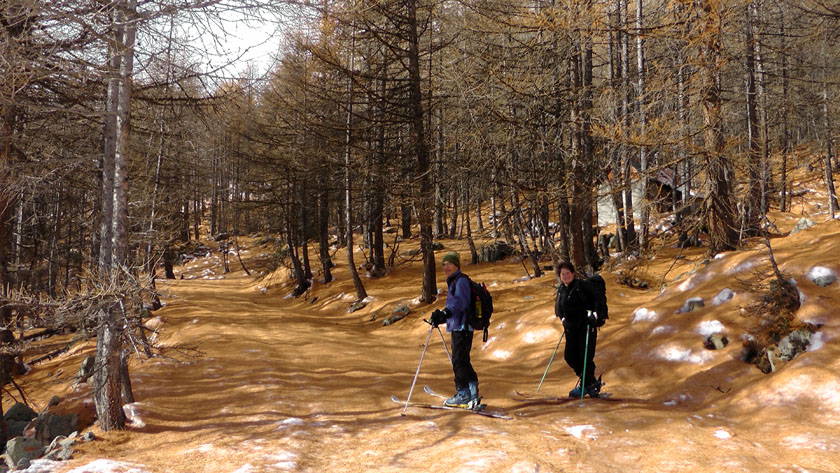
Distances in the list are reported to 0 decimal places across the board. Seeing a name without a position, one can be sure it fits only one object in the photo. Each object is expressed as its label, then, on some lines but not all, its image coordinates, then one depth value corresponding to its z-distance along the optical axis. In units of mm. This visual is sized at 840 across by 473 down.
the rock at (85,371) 9211
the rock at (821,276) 7355
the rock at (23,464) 4947
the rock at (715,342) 7622
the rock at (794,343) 6582
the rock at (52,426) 6145
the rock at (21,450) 5219
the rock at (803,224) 13745
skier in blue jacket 6324
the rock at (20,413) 7816
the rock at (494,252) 22234
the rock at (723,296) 8589
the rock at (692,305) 8867
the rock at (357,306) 18250
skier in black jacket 6898
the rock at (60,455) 5258
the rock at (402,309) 15492
